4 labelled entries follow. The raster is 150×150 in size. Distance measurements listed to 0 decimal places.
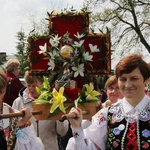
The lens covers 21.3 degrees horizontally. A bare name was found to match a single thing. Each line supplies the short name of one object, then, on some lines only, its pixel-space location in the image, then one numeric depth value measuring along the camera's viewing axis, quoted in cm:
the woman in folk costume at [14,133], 262
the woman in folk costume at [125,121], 262
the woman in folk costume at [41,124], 370
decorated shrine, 314
